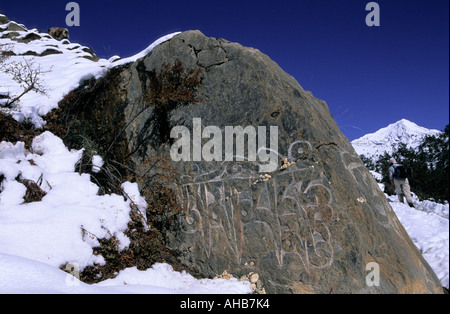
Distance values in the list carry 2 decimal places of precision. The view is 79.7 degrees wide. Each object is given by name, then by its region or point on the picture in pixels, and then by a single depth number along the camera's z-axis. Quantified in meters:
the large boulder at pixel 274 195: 3.40
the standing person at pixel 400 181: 7.50
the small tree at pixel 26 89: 5.15
